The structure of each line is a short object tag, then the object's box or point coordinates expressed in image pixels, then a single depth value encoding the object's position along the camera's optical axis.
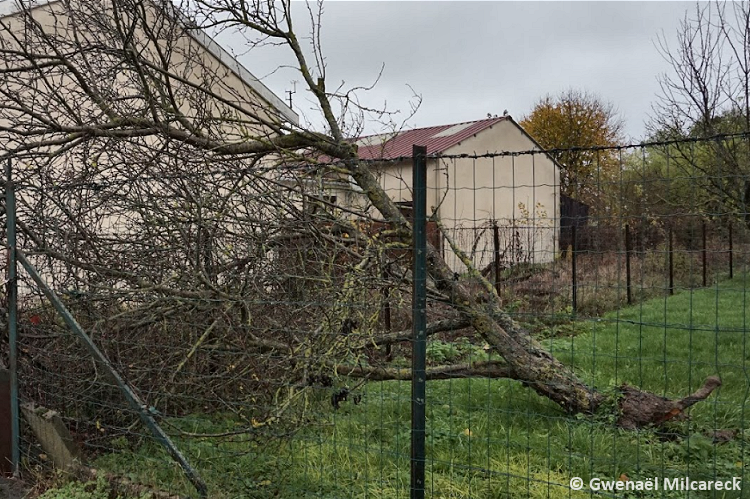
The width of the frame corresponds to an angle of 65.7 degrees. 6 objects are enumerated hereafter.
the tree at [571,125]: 30.70
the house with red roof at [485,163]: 14.16
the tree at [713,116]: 8.12
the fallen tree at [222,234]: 3.78
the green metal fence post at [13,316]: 3.83
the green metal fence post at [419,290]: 2.79
